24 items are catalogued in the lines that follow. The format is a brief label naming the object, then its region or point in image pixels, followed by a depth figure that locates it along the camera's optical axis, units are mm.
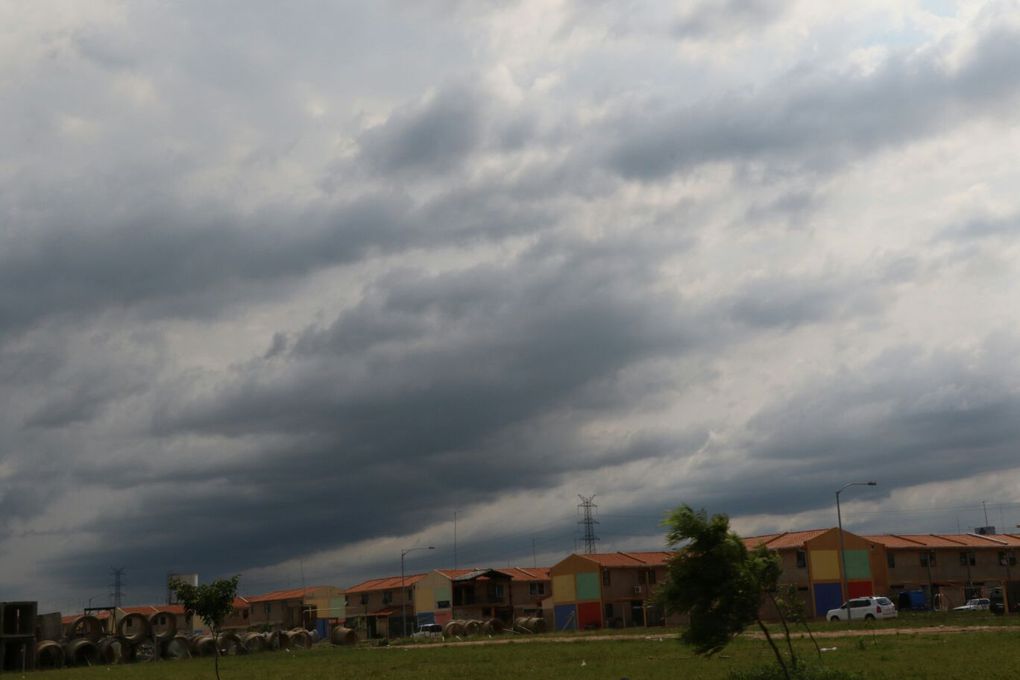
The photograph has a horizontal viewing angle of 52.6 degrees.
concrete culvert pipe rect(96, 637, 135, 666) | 94312
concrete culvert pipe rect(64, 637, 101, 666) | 91875
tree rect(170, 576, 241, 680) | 42375
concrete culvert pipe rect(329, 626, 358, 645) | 101750
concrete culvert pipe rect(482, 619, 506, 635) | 114925
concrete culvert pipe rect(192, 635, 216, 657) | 99562
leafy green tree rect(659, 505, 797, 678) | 28719
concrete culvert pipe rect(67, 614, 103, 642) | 96750
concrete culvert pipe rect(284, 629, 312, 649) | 103375
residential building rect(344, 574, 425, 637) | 139875
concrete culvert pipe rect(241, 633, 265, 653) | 98688
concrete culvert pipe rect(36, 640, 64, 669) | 89688
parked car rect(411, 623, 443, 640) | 103062
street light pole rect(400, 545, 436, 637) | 123788
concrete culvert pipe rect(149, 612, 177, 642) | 99500
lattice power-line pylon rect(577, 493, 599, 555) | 162125
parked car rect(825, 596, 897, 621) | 83500
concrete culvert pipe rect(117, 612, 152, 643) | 97181
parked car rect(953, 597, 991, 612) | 94406
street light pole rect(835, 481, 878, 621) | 90812
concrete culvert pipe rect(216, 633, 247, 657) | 97312
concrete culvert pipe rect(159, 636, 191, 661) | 99250
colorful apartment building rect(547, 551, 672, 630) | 116250
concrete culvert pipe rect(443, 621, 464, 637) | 108938
